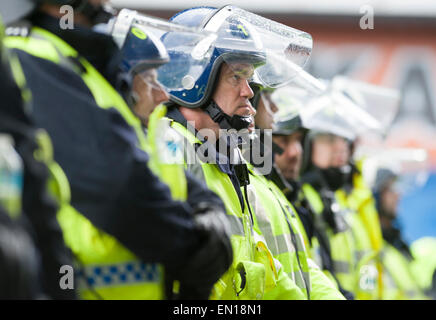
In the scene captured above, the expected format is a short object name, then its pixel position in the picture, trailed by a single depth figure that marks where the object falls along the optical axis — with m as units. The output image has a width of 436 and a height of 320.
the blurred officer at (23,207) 4.50
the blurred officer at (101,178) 5.45
